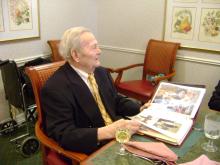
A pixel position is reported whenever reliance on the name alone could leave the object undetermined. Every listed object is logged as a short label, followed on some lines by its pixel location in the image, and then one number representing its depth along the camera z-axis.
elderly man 1.33
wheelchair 2.44
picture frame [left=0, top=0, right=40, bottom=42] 2.76
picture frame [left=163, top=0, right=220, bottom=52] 2.89
